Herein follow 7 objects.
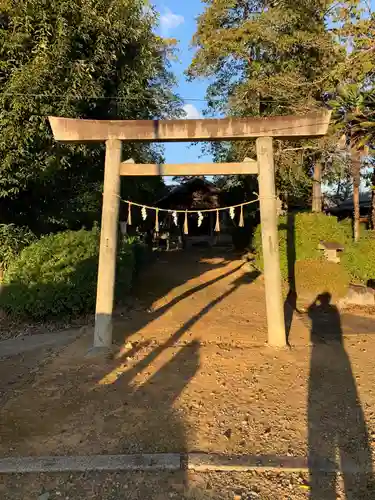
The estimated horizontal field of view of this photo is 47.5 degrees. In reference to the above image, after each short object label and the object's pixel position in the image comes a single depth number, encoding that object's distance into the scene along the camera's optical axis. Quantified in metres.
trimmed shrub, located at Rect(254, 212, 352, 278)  11.67
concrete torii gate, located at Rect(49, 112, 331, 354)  6.24
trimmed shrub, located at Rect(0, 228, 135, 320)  8.08
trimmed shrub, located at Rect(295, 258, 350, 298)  10.59
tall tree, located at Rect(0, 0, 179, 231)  7.94
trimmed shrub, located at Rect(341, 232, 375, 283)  11.30
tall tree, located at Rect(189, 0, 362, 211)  12.31
